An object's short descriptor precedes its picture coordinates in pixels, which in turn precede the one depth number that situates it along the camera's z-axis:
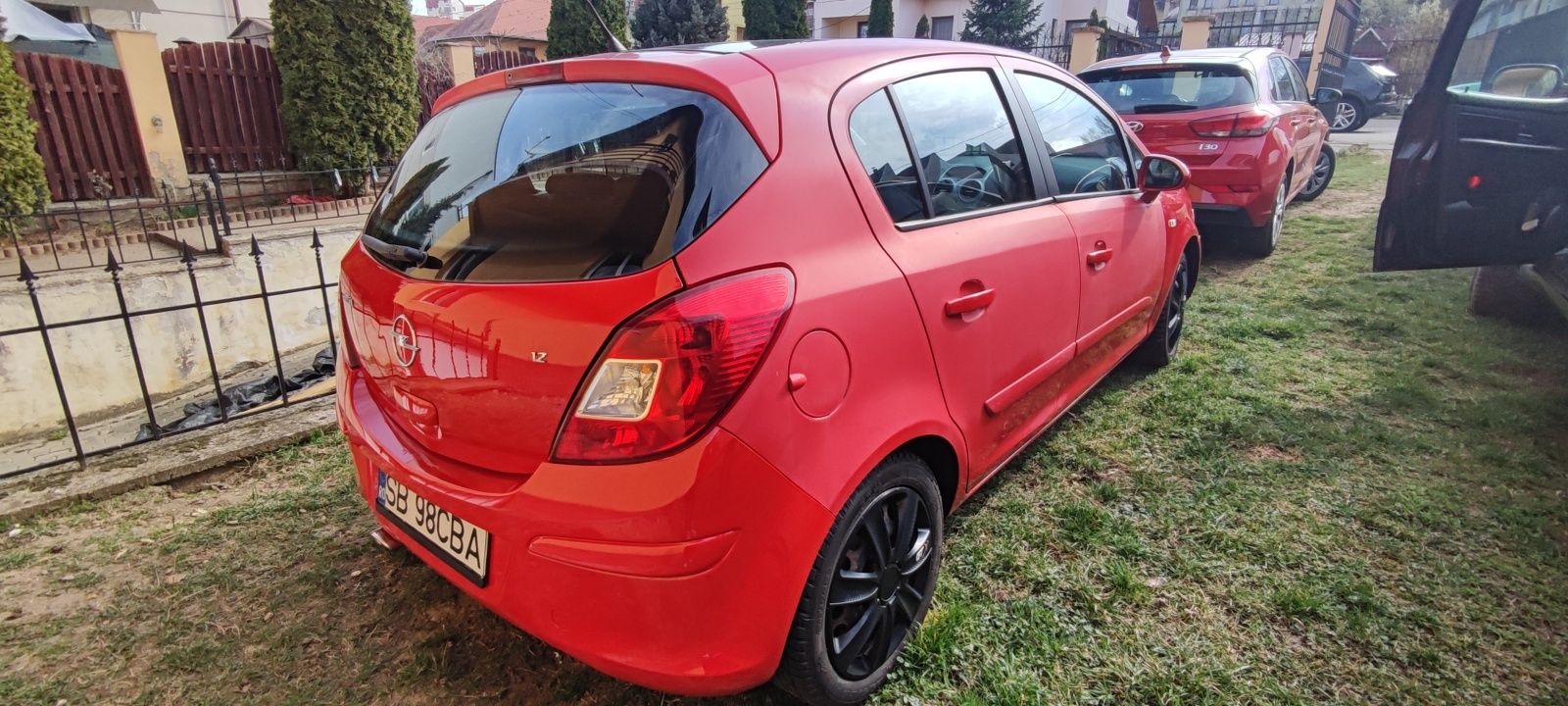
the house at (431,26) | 35.31
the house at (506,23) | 33.53
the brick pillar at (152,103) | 8.56
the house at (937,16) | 28.88
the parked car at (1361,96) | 16.62
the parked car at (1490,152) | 3.48
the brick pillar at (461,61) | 11.28
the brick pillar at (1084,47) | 16.97
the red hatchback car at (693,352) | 1.52
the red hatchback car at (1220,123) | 5.62
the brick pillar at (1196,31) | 16.70
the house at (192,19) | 15.78
